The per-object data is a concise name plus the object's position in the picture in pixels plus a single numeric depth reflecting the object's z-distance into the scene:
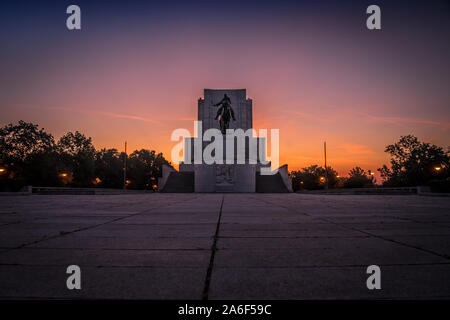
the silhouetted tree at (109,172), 64.38
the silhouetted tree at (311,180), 78.91
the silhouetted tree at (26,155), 42.96
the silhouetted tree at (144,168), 68.81
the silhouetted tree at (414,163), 44.75
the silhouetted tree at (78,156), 52.94
